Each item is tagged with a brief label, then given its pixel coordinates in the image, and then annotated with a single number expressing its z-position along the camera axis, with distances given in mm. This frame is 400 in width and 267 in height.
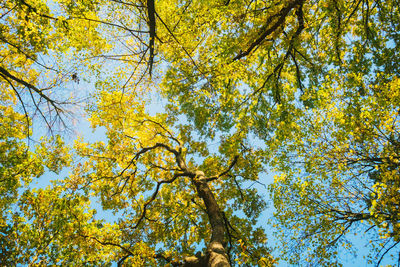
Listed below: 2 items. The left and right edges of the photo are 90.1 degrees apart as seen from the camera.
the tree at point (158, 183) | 7461
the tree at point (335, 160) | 5785
